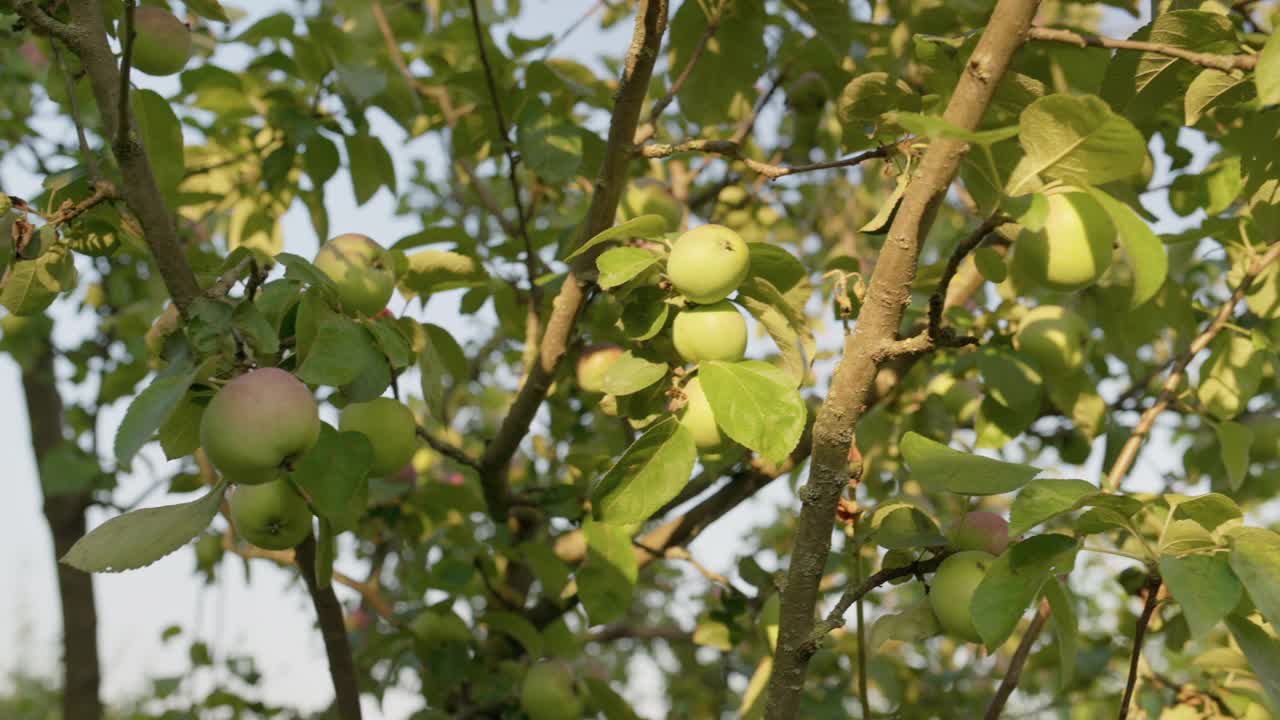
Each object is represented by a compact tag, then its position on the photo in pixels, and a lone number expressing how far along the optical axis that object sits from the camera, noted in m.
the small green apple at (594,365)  1.62
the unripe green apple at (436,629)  2.02
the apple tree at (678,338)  1.00
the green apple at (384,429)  1.29
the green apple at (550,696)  1.91
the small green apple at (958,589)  1.14
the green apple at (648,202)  1.90
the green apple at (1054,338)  1.79
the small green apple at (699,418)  1.23
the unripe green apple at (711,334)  1.22
